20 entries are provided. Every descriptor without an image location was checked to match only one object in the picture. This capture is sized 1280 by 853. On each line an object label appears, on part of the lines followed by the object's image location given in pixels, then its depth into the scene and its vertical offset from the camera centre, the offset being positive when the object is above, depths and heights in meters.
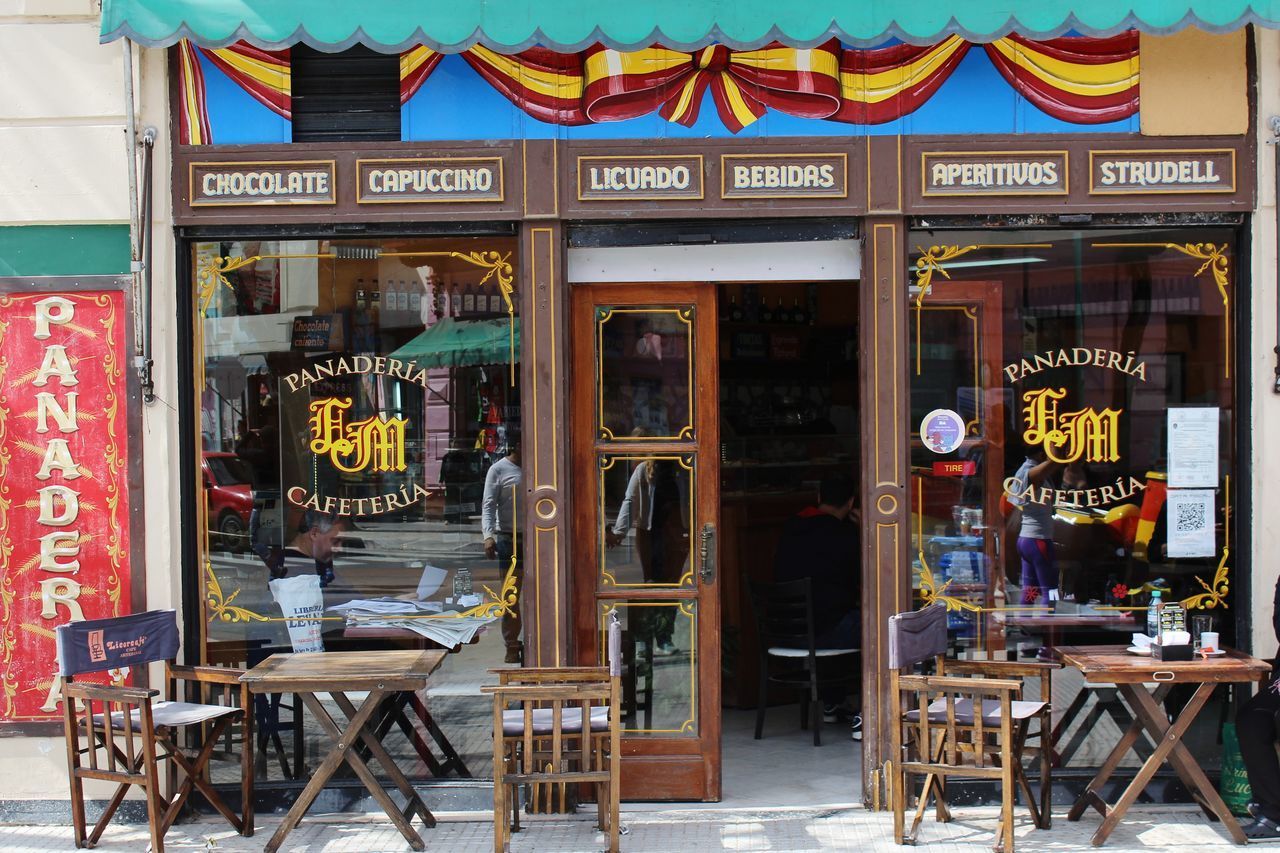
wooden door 6.56 -0.44
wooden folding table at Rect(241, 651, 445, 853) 5.75 -1.19
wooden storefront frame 6.36 +0.94
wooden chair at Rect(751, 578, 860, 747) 7.77 -1.29
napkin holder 5.88 -1.05
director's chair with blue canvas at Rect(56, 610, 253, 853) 5.77 -1.31
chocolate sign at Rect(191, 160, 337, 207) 6.41 +1.11
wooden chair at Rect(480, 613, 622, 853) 5.64 -1.35
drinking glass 6.01 -0.95
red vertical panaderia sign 6.38 -0.25
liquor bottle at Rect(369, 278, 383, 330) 6.59 +0.53
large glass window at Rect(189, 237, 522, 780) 6.57 -0.16
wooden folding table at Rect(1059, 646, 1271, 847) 5.71 -1.27
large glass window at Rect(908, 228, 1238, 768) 6.52 -0.07
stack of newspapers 6.63 -0.98
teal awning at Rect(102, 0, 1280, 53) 5.96 +1.73
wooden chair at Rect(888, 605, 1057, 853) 5.64 -1.33
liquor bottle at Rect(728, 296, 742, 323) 10.21 +0.78
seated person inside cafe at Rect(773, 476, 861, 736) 7.95 -0.88
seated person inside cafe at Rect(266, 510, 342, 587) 6.62 -0.63
